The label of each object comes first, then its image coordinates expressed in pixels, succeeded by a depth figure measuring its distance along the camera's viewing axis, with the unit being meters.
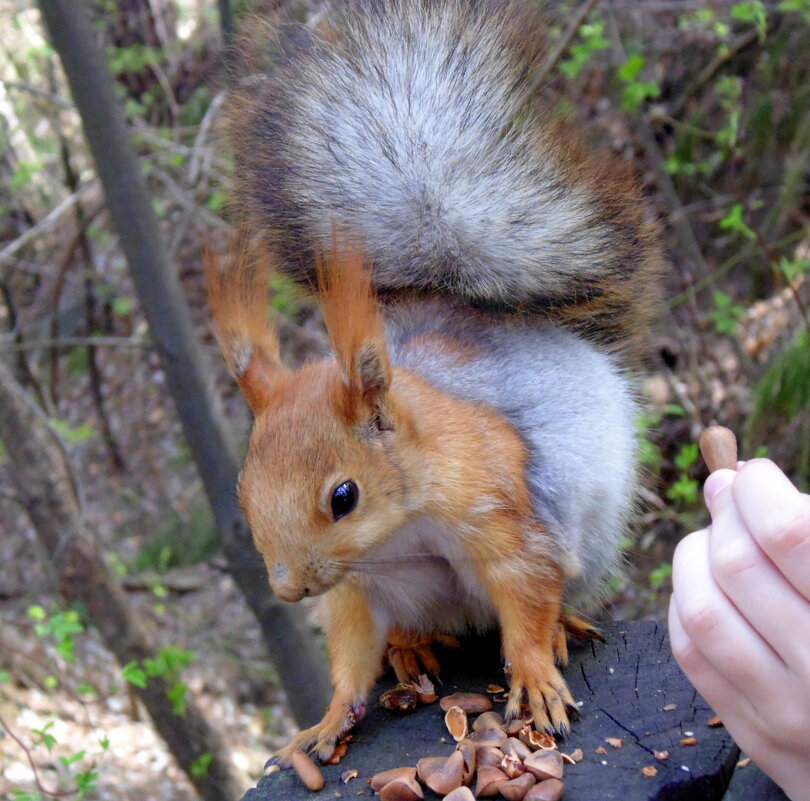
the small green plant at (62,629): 1.73
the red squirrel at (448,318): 1.21
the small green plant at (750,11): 1.98
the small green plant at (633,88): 2.25
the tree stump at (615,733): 1.02
